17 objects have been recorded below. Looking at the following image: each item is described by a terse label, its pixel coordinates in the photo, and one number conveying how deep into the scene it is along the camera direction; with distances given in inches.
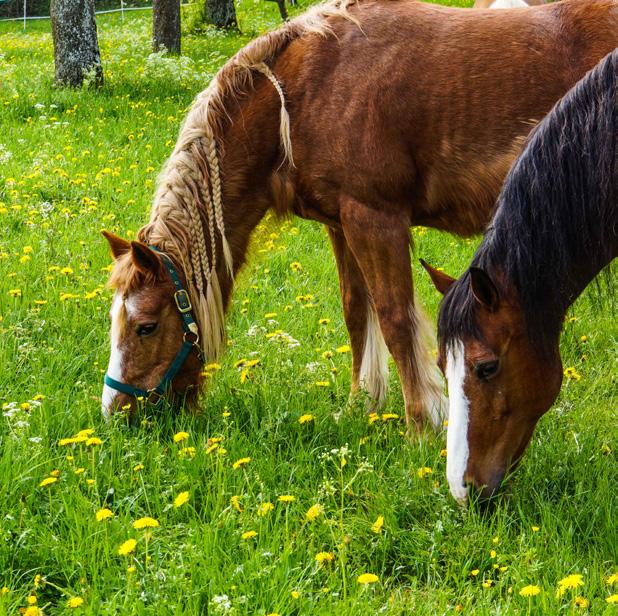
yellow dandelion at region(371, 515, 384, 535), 247.8
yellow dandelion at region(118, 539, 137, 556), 214.7
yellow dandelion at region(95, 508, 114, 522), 233.3
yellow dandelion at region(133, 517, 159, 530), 220.7
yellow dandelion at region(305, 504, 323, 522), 245.6
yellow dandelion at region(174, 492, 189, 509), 244.2
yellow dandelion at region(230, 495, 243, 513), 255.0
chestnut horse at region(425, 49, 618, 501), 257.6
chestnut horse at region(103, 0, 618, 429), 330.3
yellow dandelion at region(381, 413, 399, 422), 318.1
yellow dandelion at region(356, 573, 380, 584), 211.5
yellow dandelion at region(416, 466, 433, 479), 280.1
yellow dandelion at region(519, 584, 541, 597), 205.8
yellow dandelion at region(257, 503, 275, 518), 250.7
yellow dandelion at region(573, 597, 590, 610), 213.0
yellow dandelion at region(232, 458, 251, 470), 262.2
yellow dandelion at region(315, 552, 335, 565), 228.5
